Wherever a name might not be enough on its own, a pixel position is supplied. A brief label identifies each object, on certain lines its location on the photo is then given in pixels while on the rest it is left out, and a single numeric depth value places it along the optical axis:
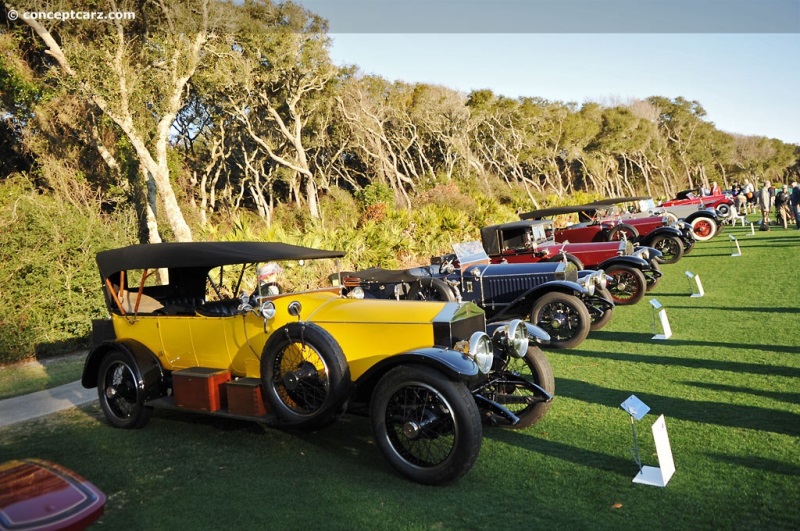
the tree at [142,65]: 13.02
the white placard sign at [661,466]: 3.54
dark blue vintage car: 7.52
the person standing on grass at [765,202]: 20.70
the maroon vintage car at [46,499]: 1.84
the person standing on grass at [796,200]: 18.91
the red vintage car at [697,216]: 17.94
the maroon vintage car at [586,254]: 9.98
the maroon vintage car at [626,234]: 14.57
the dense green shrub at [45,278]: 8.62
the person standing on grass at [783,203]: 20.17
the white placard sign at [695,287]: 9.89
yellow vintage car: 3.82
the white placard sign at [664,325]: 7.22
